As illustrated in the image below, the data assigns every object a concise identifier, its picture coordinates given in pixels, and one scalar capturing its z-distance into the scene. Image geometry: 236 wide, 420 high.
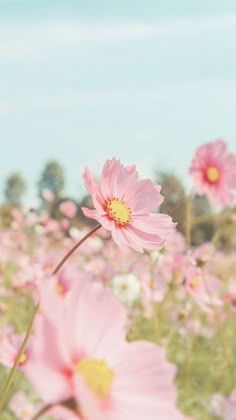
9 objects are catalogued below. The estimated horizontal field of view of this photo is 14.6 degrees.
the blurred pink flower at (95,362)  0.25
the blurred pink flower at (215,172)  1.02
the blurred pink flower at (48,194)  1.63
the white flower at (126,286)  1.75
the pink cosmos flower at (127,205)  0.43
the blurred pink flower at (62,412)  0.25
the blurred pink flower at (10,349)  0.59
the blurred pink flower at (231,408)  0.44
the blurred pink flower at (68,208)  1.65
